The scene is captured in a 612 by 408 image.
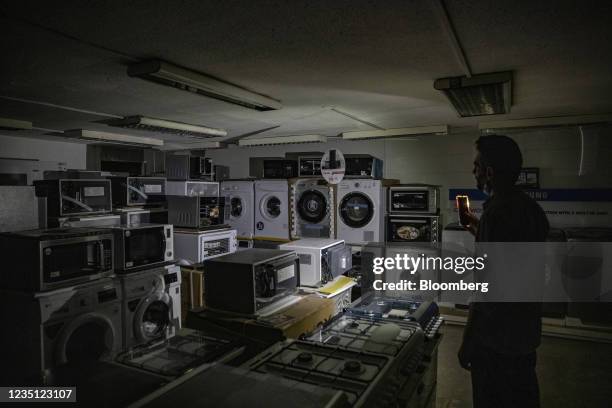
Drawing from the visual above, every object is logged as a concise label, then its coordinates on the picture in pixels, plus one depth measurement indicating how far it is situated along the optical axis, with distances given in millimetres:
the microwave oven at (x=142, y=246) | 3658
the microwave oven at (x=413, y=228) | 5414
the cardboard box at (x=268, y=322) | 2309
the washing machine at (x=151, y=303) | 3670
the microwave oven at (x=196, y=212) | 5168
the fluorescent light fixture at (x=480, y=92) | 2990
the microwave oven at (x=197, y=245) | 5066
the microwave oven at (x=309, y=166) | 5887
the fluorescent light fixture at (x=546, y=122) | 4766
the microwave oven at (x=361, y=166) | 5547
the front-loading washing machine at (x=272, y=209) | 6082
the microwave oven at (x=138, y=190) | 5094
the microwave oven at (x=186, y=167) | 5508
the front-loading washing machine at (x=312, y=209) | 5816
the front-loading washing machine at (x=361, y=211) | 5562
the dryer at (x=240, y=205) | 6383
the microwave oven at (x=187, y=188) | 5516
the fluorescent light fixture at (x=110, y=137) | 5990
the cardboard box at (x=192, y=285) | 4594
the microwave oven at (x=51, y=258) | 3002
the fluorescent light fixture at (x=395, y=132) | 5566
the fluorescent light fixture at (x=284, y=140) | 6582
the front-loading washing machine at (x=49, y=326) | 2977
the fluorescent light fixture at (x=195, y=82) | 2662
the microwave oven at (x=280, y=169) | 6094
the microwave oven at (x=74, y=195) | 4012
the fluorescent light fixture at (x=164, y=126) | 4907
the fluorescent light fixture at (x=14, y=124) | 4945
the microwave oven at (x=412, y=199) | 5379
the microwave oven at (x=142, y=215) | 4863
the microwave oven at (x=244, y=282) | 2514
